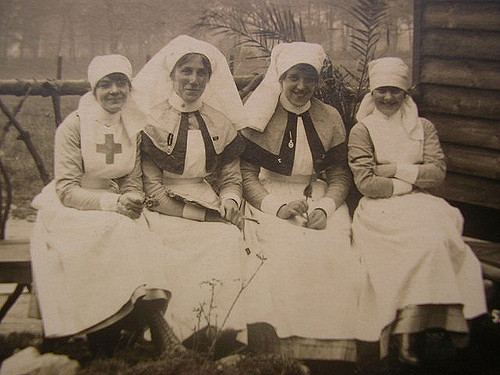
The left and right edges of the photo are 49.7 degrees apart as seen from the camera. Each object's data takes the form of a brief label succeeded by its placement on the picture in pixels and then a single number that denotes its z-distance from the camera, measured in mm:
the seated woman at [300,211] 2324
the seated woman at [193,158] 2438
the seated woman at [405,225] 2287
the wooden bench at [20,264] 2605
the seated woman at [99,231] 2180
